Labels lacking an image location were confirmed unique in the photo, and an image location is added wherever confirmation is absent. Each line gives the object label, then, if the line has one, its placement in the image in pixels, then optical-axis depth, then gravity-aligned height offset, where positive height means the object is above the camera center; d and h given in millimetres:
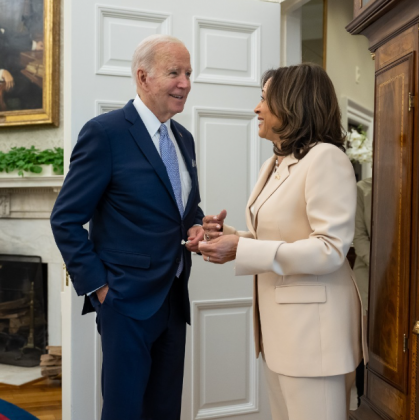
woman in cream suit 1572 -149
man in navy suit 1945 -113
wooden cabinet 1638 -35
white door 2564 +357
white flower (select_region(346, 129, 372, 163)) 3723 +348
